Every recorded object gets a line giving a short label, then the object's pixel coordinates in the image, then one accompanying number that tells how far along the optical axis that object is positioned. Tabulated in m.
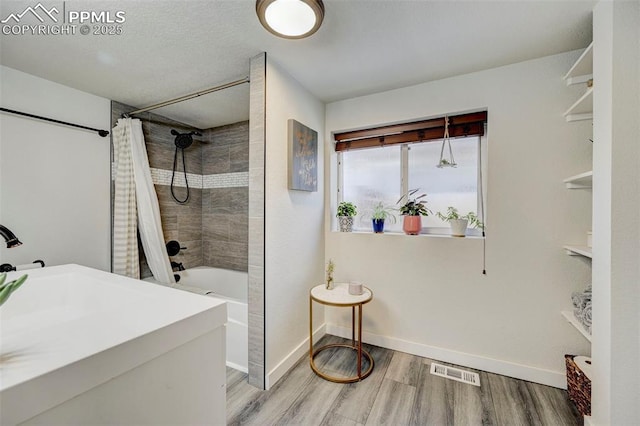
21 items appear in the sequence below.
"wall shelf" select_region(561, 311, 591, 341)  1.46
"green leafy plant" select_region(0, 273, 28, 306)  0.58
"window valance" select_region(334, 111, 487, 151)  2.06
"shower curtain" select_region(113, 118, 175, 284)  2.37
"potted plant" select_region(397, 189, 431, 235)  2.19
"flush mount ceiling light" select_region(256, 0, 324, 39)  1.23
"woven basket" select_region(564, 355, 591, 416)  1.41
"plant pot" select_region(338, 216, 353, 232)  2.46
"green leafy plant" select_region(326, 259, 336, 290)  2.10
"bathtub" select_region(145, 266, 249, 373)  1.96
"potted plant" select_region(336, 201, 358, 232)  2.47
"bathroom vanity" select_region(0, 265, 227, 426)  0.51
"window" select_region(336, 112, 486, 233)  2.14
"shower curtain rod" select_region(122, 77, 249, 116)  1.97
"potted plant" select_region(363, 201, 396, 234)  2.35
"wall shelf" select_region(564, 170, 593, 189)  1.46
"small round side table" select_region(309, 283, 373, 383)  1.83
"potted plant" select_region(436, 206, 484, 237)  2.07
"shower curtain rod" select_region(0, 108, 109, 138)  1.84
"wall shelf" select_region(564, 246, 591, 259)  1.46
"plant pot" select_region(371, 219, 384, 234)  2.34
